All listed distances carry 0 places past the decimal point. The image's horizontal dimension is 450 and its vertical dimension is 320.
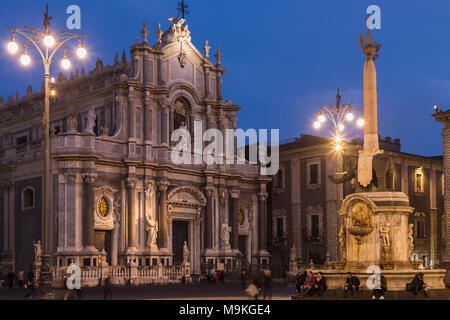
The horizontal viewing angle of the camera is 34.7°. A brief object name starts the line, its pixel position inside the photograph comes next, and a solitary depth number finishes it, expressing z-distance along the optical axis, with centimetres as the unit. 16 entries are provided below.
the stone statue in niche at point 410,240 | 2360
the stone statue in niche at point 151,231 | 4489
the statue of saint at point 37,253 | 3894
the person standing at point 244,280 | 3934
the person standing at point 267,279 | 2511
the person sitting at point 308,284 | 2316
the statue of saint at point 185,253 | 4422
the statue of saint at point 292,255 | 4605
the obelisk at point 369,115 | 2405
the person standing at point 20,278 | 4031
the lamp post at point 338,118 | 2930
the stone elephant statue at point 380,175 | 2380
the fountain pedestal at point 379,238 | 2295
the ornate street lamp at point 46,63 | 2500
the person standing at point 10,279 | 3972
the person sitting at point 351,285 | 2180
